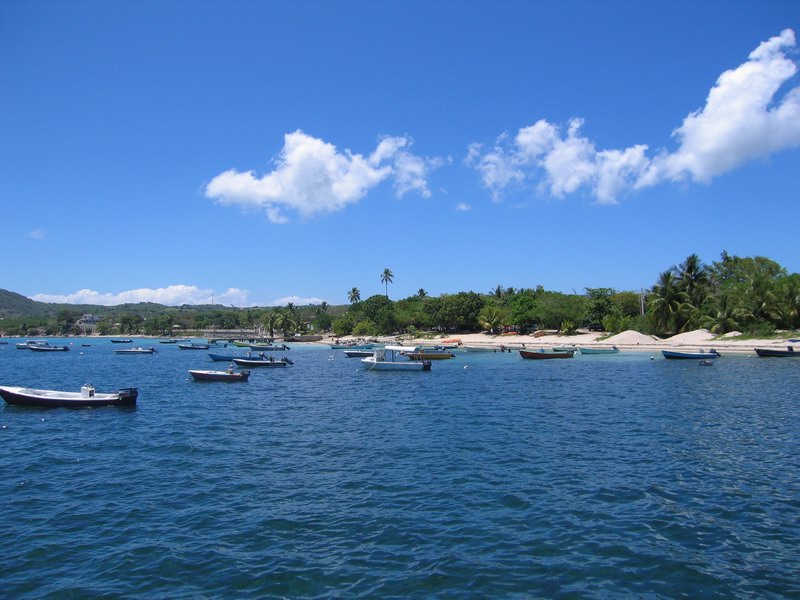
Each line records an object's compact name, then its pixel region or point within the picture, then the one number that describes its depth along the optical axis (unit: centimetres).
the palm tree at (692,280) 10506
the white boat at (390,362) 6694
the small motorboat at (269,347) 12469
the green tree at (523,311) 13401
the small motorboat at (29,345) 14473
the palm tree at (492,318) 14050
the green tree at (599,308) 13025
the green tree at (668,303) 10325
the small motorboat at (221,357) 8681
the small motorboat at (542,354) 8261
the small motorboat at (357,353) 9675
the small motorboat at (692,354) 7241
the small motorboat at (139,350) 12888
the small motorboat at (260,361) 7625
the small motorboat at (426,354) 8350
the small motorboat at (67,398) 3812
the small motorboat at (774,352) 7178
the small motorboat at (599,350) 9338
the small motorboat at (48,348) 13873
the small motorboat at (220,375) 5794
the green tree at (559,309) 12825
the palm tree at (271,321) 18262
